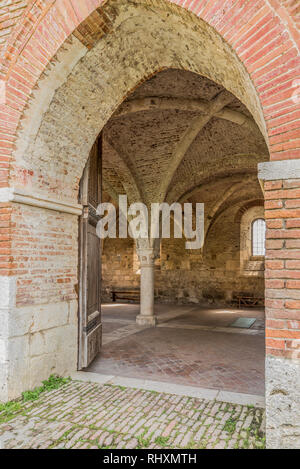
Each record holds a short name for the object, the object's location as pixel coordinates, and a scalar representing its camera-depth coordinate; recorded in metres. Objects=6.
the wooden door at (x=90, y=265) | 4.67
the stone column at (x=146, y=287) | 8.75
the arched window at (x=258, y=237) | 13.42
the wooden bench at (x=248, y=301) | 12.65
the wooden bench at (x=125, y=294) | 14.29
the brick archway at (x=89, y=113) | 2.46
